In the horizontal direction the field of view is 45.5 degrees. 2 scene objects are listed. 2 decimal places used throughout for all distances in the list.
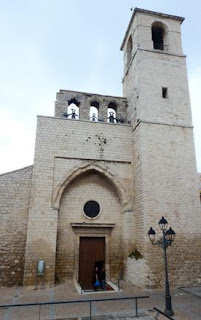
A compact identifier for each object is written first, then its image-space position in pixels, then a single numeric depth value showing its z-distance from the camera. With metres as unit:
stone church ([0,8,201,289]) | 9.18
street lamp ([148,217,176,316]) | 5.97
